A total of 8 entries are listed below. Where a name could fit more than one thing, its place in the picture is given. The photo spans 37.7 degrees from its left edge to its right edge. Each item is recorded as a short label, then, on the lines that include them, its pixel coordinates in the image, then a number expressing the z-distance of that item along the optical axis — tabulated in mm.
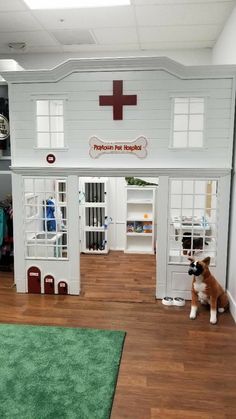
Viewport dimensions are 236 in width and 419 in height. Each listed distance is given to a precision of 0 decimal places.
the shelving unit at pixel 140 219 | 6379
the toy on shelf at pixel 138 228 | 6449
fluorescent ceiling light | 4008
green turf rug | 2465
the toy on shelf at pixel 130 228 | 6477
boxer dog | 3706
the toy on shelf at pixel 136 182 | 6302
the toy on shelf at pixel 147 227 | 6445
